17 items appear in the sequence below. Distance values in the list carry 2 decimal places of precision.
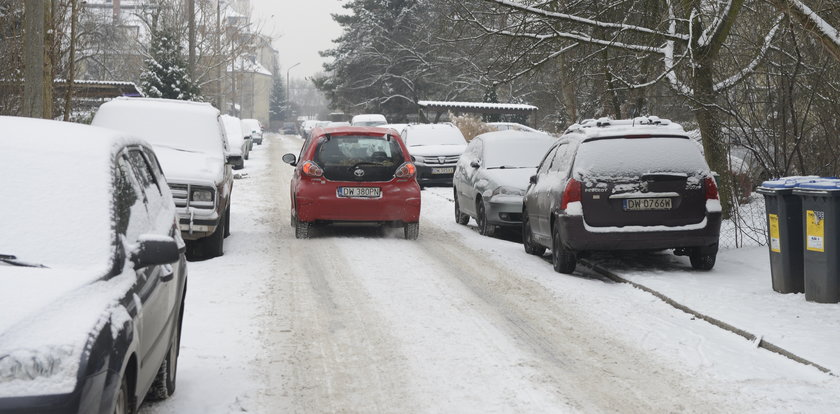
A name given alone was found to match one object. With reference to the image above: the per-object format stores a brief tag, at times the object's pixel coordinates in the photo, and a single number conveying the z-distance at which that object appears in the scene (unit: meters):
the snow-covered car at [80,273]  3.47
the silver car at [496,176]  15.55
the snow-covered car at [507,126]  41.84
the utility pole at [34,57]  13.67
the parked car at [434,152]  26.73
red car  14.15
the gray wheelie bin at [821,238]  8.67
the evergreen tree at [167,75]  45.66
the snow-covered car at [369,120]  50.60
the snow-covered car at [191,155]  12.09
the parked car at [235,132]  36.03
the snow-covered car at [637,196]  11.01
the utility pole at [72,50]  17.05
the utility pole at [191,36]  39.75
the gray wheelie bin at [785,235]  9.37
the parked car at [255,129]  54.04
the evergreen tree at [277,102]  157.00
